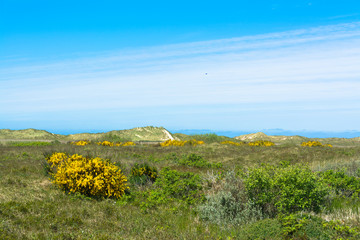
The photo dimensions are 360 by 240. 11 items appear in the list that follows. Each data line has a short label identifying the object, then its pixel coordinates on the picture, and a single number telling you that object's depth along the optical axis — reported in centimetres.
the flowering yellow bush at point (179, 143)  3496
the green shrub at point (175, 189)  1023
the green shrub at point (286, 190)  846
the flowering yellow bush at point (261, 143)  3564
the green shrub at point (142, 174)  1311
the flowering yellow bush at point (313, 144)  3488
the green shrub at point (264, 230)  656
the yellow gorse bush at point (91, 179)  1042
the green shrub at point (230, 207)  848
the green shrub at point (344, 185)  1048
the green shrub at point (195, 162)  1797
